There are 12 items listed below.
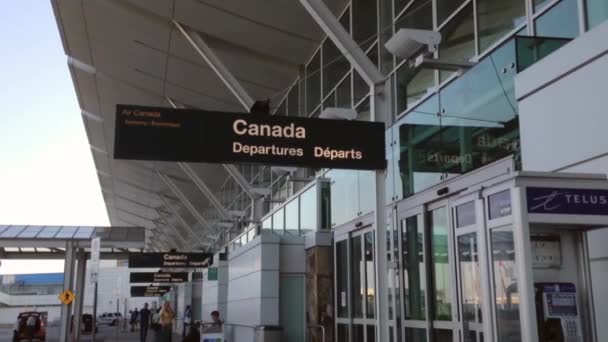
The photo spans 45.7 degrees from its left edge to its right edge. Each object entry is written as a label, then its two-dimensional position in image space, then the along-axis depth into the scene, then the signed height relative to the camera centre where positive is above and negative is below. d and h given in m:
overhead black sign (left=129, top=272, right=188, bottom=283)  42.54 +2.72
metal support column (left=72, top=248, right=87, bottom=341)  43.55 +2.95
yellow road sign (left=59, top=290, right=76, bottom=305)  23.23 +0.90
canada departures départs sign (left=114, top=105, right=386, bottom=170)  9.04 +2.34
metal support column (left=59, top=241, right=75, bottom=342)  32.17 +1.93
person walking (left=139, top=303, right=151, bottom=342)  33.50 +0.14
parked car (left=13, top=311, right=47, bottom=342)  29.97 -0.18
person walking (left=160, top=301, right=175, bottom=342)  21.03 +0.06
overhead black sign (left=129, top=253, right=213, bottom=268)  32.81 +2.92
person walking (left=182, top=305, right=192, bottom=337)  30.51 +0.16
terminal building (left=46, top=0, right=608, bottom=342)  6.77 +2.39
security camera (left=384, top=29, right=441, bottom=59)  9.87 +3.80
